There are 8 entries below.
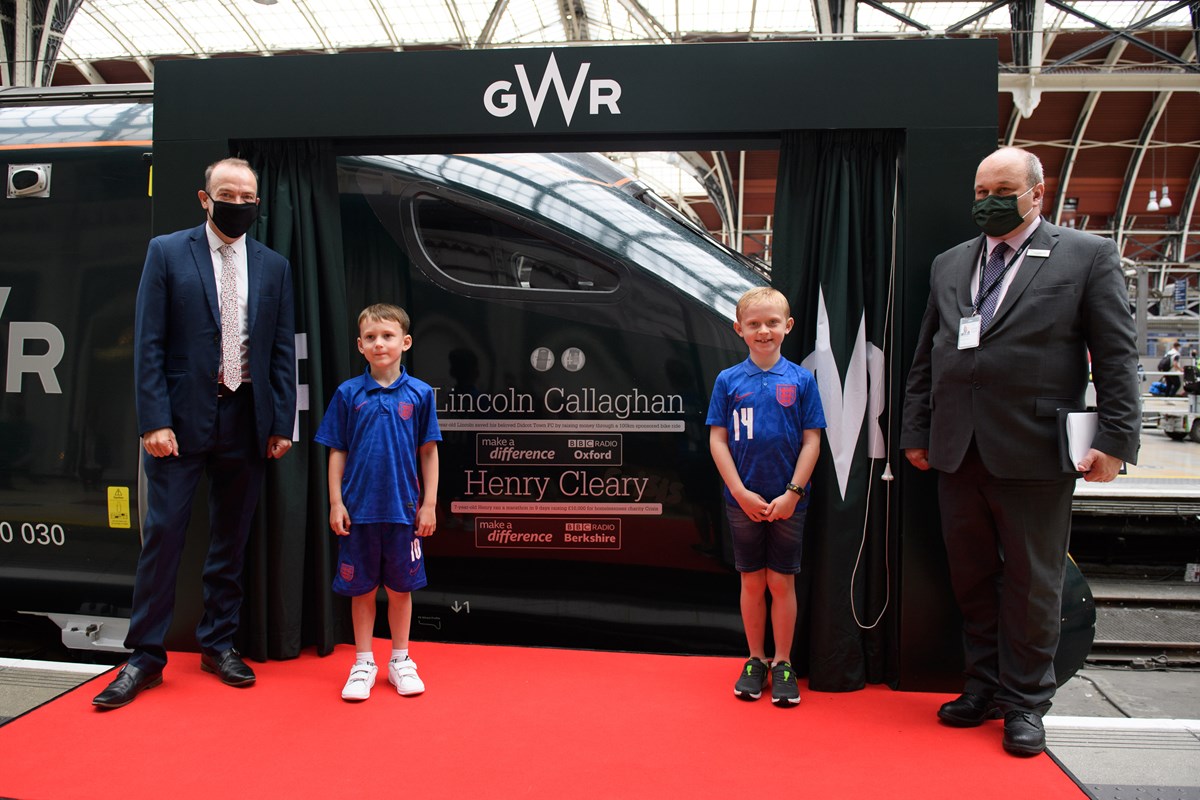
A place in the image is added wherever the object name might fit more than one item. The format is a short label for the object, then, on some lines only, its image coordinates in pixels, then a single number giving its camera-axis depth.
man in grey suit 2.65
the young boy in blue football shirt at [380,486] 3.07
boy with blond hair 2.97
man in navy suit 3.05
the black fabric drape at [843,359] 3.22
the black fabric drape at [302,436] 3.44
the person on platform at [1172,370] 18.03
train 3.56
